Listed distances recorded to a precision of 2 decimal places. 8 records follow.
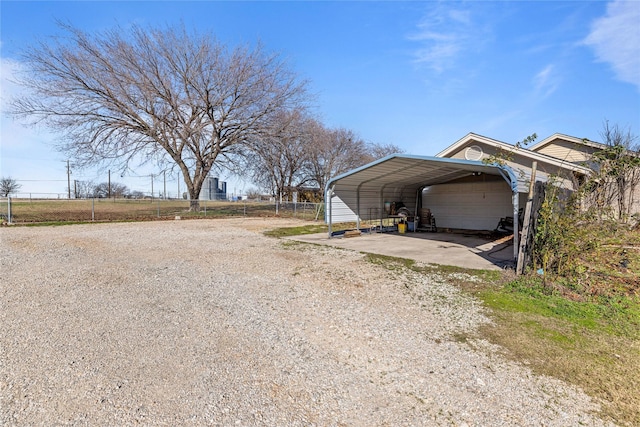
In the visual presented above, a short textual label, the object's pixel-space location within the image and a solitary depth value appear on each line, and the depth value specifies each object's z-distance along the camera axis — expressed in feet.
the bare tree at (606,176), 15.40
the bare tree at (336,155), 85.20
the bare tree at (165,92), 50.20
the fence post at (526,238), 16.93
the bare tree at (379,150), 95.10
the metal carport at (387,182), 25.90
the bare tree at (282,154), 59.77
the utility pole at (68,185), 118.07
